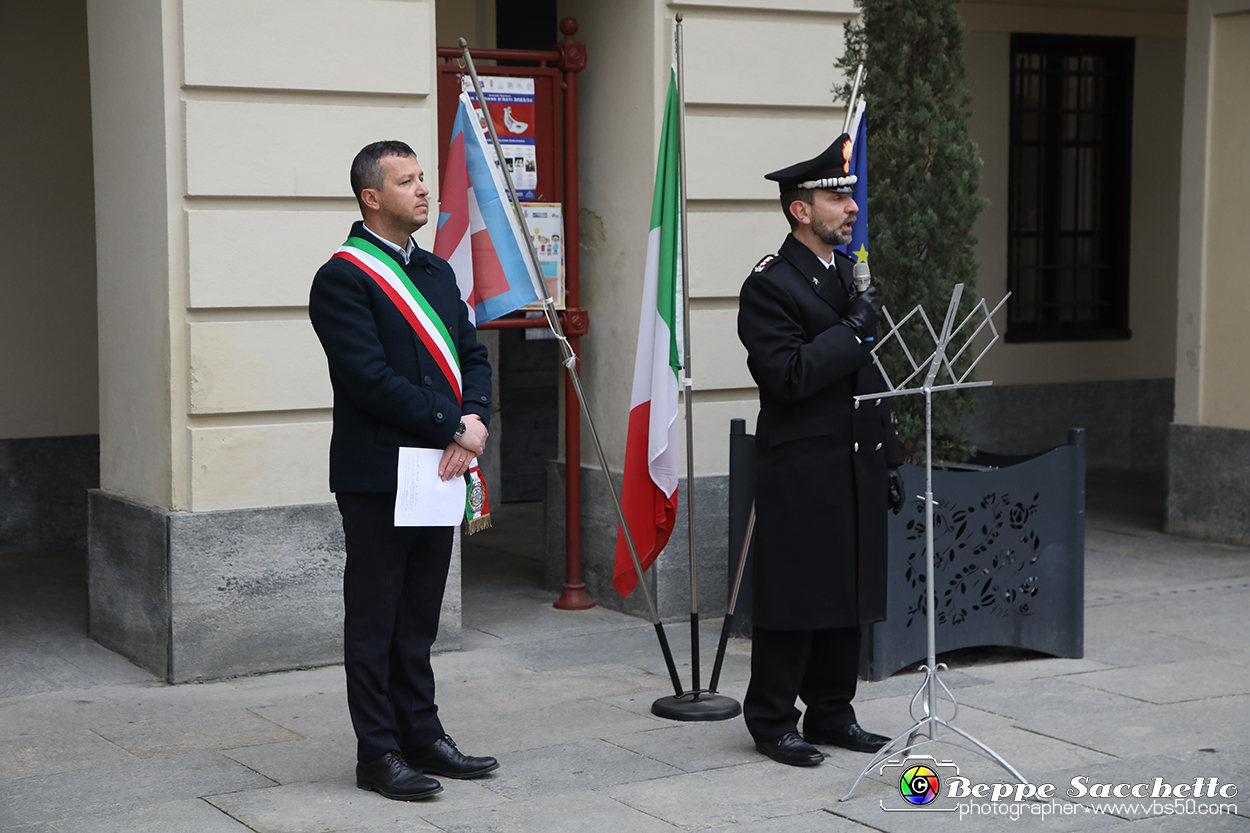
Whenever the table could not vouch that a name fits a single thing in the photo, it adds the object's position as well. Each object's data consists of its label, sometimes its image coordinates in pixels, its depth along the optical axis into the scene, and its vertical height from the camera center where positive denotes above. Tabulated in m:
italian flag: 5.72 -0.29
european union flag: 5.77 +0.46
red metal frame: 7.52 +0.31
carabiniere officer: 5.01 -0.51
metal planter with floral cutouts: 6.14 -1.03
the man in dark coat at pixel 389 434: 4.70 -0.38
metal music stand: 4.61 -1.17
